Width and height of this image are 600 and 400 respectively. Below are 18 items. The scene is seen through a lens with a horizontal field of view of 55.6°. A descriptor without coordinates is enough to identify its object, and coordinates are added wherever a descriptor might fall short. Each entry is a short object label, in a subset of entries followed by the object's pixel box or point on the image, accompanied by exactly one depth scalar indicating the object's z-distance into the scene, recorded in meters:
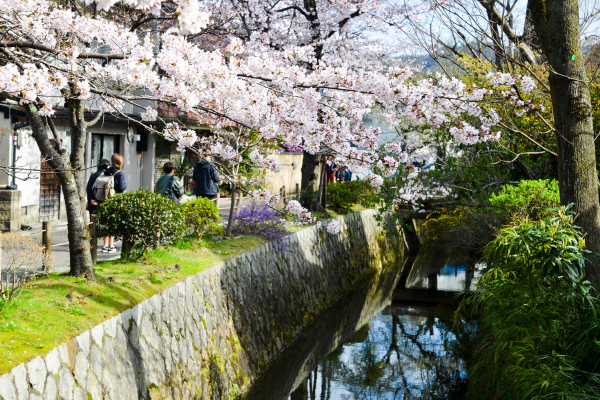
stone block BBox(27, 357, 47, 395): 4.80
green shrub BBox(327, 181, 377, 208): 18.86
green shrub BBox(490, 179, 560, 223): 9.77
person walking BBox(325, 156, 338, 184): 24.03
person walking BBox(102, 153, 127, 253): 10.99
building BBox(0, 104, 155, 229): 15.41
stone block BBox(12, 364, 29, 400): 4.60
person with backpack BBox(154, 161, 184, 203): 11.30
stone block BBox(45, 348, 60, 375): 5.04
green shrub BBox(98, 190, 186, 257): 8.20
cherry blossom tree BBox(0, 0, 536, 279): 5.57
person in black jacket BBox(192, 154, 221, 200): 12.65
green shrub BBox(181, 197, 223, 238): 10.42
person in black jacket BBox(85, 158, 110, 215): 10.76
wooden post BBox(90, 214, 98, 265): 7.95
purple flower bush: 11.94
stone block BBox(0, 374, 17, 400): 4.41
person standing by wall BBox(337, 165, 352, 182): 27.64
